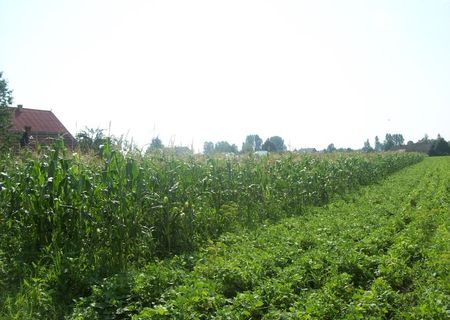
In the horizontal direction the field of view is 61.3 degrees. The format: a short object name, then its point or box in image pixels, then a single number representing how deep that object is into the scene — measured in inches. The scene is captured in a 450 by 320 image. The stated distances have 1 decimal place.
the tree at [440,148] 3789.4
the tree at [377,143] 5844.5
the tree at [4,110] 1191.6
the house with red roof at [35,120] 1636.3
